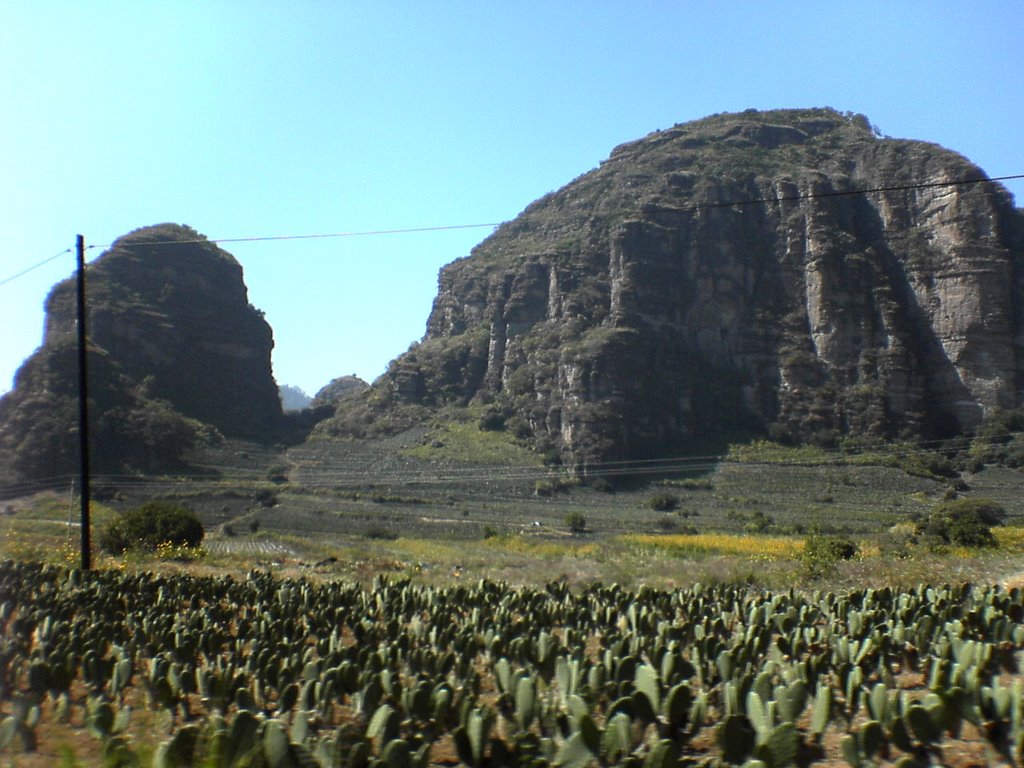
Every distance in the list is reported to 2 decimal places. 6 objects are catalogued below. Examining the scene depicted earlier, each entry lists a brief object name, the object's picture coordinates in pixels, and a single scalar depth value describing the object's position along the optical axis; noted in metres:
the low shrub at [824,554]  21.81
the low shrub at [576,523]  50.16
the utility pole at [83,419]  21.97
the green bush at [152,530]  31.21
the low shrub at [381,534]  46.38
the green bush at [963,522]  32.41
